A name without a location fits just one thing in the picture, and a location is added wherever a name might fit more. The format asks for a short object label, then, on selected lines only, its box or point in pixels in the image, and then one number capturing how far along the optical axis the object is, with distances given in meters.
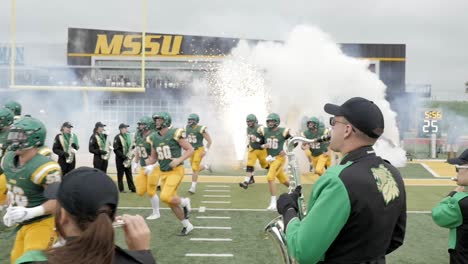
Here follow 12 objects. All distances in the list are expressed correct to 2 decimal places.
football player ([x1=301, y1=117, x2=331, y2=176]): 12.14
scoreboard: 22.17
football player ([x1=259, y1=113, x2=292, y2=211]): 9.70
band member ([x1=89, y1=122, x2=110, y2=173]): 11.72
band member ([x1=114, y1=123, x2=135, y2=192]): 11.55
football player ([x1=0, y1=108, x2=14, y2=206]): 6.13
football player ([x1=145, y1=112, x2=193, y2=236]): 7.86
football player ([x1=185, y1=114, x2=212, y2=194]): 12.25
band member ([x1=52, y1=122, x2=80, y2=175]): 11.36
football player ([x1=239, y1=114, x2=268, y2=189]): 12.14
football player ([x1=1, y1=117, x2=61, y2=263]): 4.04
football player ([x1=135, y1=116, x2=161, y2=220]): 8.55
